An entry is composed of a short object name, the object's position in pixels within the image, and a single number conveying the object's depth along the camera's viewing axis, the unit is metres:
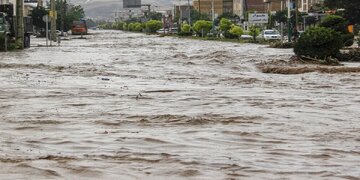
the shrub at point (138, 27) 132.84
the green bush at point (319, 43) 27.52
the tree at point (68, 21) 107.24
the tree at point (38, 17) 84.69
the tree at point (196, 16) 132.55
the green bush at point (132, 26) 144.81
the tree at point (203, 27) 79.88
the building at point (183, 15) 126.66
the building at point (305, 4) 140.23
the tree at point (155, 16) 179.32
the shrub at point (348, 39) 36.34
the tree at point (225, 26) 75.38
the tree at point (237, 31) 69.00
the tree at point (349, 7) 58.31
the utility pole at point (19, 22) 42.98
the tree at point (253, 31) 60.90
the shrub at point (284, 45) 45.04
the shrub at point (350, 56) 29.65
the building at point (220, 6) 175.25
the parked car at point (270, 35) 65.61
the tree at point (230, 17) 129.88
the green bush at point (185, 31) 88.67
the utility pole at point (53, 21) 58.25
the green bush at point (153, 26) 112.38
